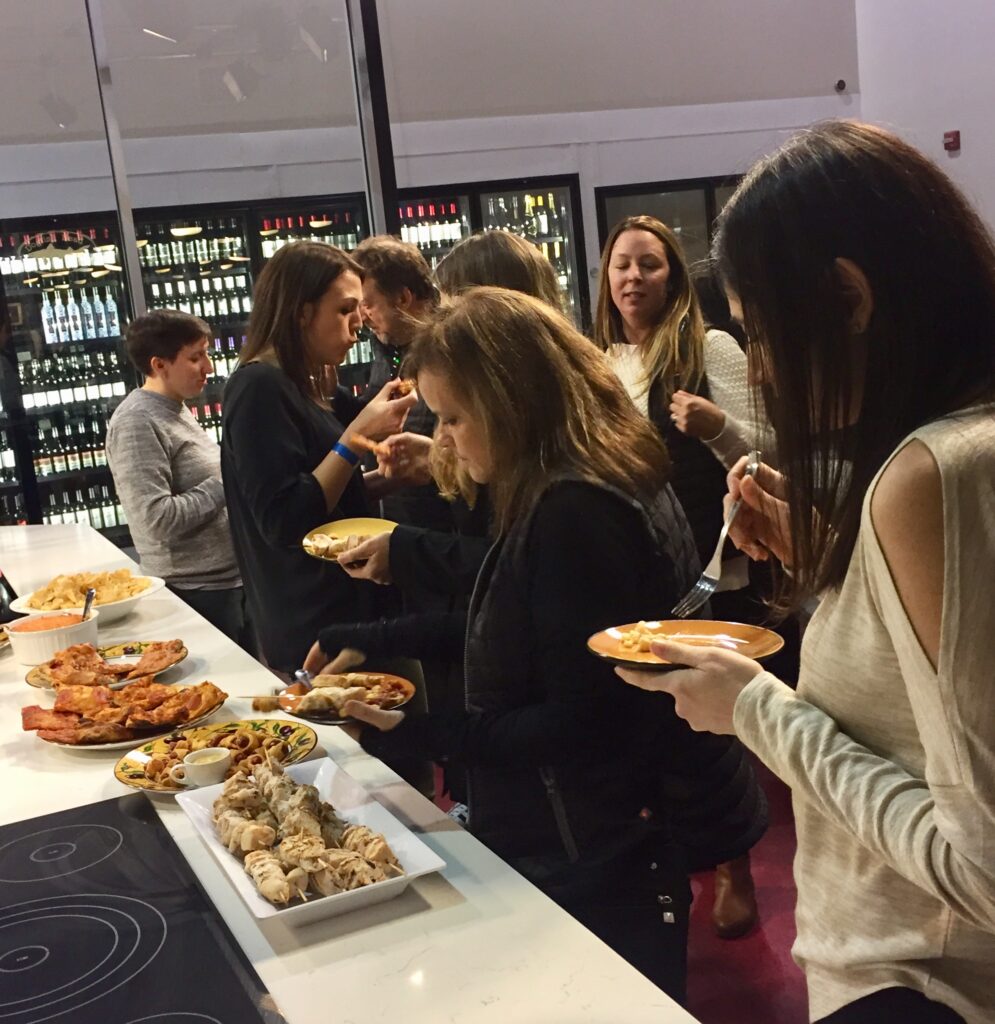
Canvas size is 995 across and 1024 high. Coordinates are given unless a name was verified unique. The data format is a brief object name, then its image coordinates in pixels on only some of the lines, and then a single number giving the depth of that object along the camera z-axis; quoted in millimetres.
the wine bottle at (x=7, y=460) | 5232
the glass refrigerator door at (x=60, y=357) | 5102
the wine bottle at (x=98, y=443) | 5398
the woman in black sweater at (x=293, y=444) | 2438
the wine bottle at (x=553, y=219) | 6086
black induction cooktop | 1092
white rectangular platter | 1181
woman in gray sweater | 3303
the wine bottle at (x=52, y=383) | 5227
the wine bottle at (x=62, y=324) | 5207
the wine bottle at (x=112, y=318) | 5297
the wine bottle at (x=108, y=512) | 5645
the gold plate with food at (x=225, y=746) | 1576
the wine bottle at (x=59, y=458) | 5363
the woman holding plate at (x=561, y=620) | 1436
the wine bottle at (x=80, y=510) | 5527
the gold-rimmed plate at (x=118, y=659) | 2054
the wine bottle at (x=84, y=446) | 5383
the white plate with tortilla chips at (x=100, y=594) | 2590
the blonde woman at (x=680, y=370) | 2863
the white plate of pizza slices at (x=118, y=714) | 1774
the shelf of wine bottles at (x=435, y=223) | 5859
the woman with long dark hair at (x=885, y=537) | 843
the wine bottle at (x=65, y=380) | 5270
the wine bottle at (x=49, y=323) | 5160
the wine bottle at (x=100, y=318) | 5296
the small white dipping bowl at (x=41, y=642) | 2250
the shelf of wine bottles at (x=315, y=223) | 5496
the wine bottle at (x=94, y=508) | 5574
